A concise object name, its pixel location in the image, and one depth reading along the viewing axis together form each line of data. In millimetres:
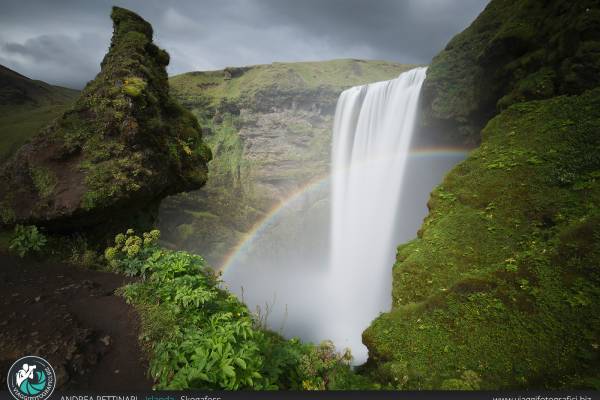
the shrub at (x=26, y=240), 6777
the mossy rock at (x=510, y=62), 8578
